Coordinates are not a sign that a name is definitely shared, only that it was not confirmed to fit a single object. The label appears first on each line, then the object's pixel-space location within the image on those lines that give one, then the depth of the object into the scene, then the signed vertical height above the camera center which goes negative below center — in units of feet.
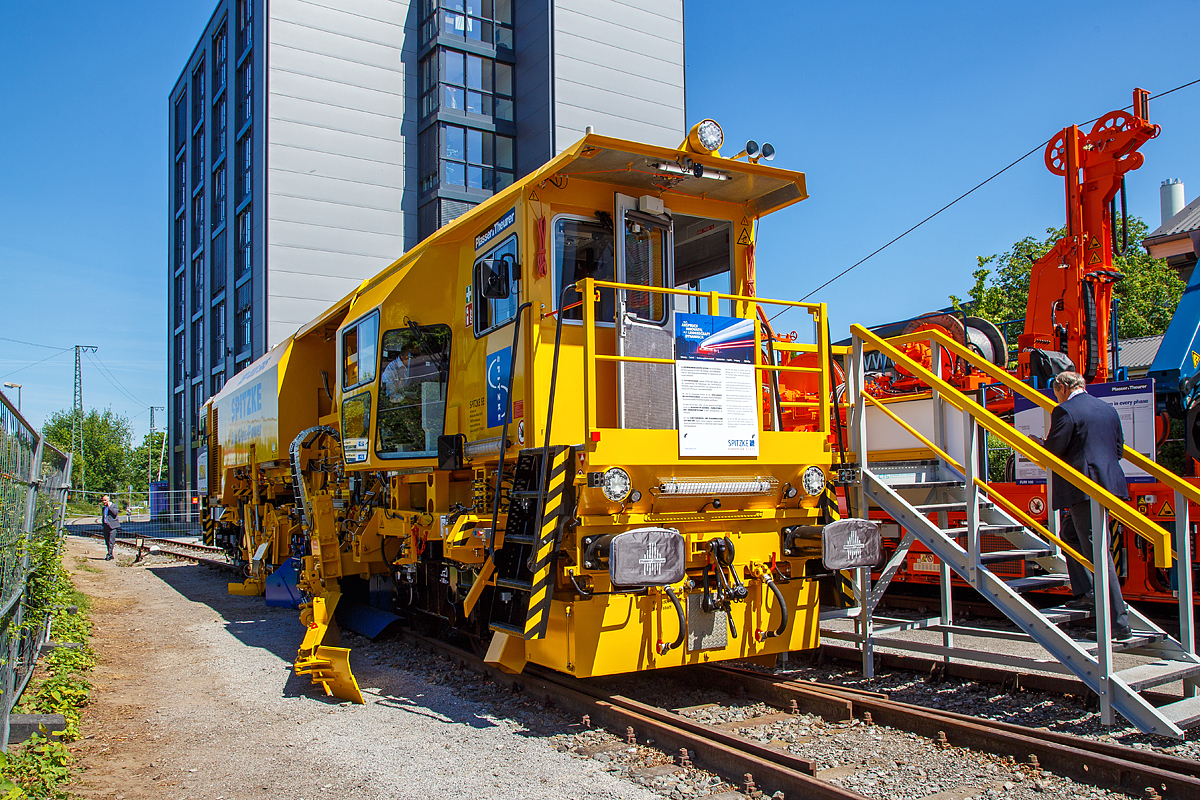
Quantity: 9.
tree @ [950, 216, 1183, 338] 86.12 +16.42
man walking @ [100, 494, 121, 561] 70.64 -5.04
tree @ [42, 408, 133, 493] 229.35 +2.85
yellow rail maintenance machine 17.03 +0.65
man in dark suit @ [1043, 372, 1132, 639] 17.69 -0.06
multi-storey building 96.84 +42.06
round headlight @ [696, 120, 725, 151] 19.27 +7.28
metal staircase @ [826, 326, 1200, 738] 14.88 -2.54
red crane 30.66 +7.43
